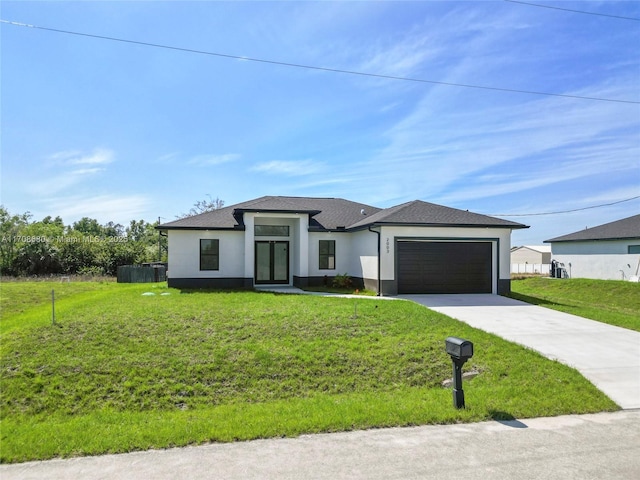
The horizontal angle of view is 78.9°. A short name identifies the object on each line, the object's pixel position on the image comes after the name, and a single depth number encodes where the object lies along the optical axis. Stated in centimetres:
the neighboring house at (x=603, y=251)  2289
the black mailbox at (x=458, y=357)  511
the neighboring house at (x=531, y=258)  3603
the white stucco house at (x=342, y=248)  1519
